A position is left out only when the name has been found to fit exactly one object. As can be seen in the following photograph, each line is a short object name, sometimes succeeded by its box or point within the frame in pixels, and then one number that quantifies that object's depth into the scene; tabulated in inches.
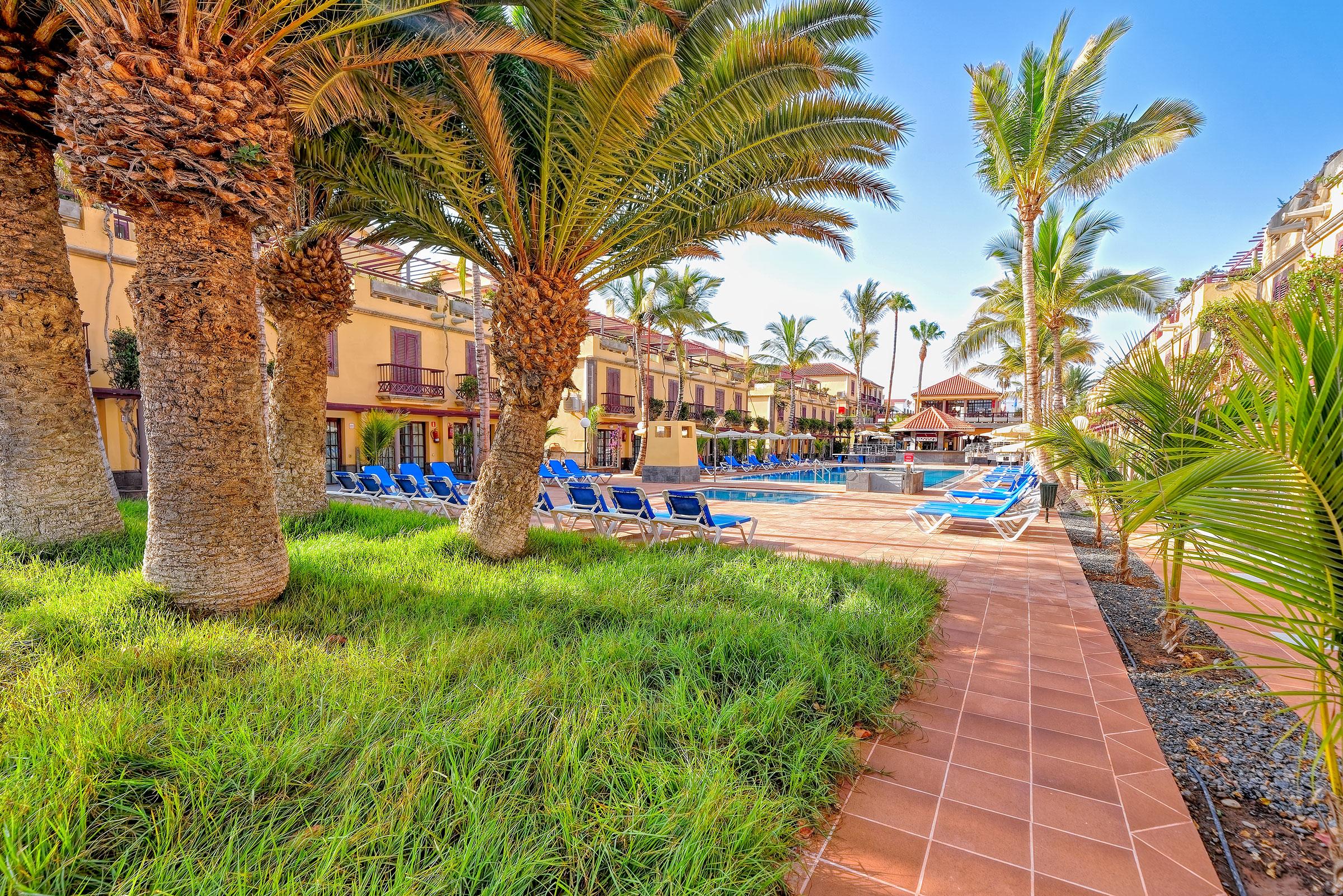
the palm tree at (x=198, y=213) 147.2
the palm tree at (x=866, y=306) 1536.7
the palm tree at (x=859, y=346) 1549.0
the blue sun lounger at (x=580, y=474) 700.2
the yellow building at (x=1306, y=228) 471.2
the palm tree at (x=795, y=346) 1382.9
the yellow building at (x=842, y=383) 2216.3
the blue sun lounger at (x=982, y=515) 364.5
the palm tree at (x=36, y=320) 188.5
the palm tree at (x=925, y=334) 1975.9
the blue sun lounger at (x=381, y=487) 435.2
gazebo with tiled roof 1521.9
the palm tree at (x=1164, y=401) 170.9
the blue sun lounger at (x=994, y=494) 453.1
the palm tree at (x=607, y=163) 209.0
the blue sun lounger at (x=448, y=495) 407.5
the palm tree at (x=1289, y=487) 67.6
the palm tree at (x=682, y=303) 860.6
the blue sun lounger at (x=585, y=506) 359.3
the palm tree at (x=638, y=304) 824.9
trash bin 478.0
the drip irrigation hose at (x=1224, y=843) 86.2
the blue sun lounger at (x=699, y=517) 321.7
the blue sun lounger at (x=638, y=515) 331.6
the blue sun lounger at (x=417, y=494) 414.9
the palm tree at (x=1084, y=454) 231.1
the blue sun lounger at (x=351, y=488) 466.7
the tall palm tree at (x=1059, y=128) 418.9
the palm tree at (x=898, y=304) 1633.9
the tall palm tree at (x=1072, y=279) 613.9
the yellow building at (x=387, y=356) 523.2
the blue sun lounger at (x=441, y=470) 580.7
